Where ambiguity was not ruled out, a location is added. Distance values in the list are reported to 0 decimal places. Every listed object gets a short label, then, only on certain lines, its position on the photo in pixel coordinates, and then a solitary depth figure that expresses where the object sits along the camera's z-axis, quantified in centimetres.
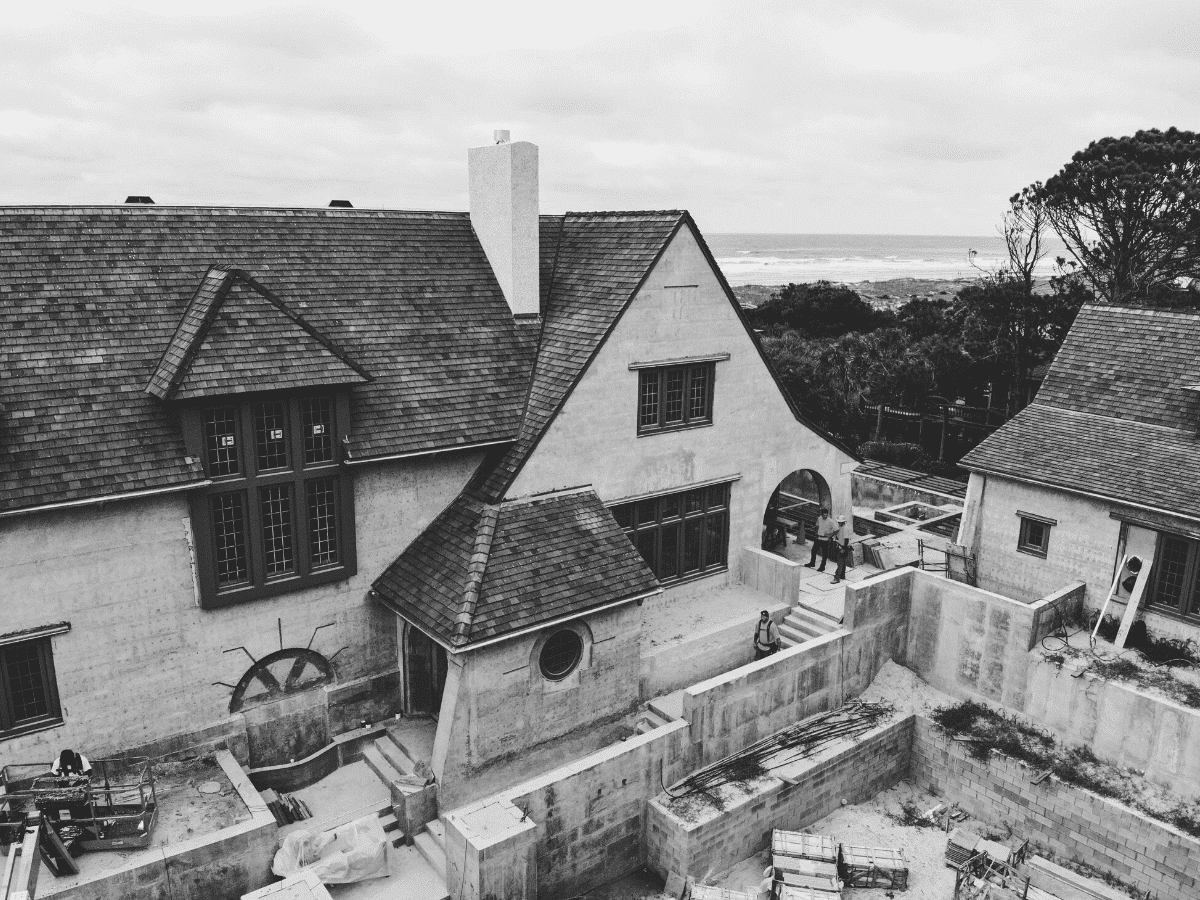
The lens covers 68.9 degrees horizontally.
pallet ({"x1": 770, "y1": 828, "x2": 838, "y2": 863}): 1736
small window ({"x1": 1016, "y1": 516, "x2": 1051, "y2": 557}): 2264
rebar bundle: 1841
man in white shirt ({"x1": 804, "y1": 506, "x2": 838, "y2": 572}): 2459
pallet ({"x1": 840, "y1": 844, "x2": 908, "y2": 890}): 1739
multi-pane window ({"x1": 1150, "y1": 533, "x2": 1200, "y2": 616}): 2005
